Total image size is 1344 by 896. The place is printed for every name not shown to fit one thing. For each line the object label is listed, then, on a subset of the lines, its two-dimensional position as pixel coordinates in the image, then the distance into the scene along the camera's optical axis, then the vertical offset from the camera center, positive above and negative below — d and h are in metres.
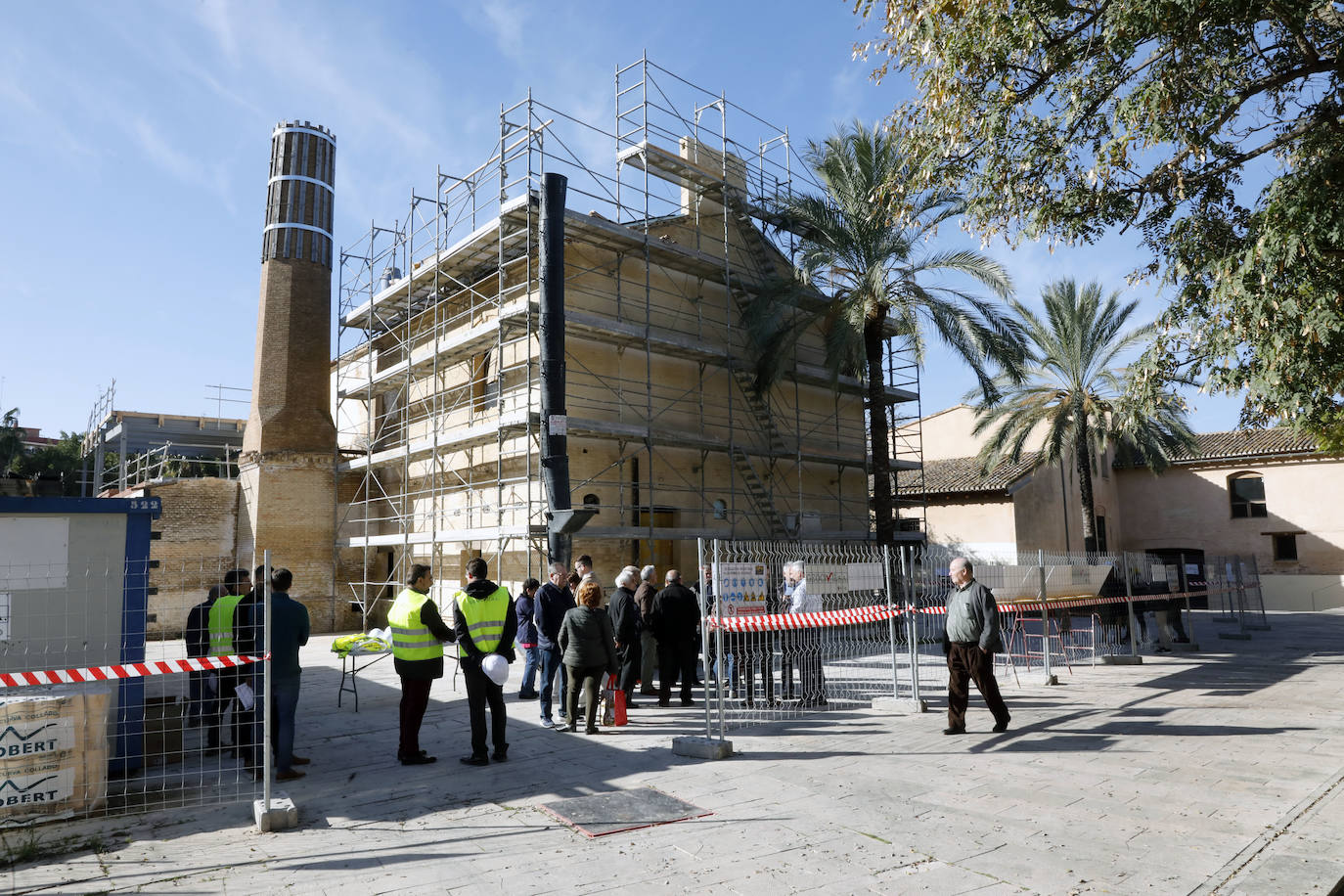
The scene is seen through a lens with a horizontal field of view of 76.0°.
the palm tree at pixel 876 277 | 17.48 +5.68
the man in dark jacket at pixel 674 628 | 9.72 -0.74
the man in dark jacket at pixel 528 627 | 9.94 -0.70
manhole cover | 5.51 -1.65
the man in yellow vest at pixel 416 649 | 7.06 -0.65
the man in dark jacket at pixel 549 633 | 8.87 -0.69
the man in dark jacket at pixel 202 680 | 7.95 -1.01
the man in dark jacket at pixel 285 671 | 6.86 -0.79
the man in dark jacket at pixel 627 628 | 9.43 -0.71
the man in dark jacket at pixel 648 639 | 10.05 -0.91
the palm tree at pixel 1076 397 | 22.23 +4.11
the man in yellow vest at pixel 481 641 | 7.26 -0.62
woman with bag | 7.99 -0.71
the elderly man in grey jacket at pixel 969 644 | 7.91 -0.82
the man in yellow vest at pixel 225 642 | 7.55 -0.60
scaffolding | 18.64 +4.17
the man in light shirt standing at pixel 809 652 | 9.17 -1.03
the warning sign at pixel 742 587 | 8.05 -0.26
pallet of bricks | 5.65 -1.18
